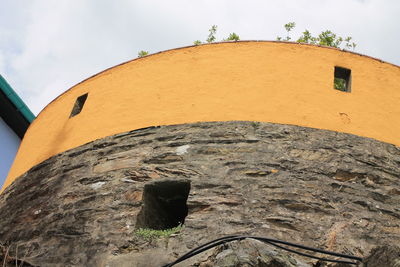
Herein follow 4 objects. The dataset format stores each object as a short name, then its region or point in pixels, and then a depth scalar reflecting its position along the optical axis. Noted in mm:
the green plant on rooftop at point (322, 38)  11312
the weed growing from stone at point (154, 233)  4293
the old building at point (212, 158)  4375
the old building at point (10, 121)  8695
